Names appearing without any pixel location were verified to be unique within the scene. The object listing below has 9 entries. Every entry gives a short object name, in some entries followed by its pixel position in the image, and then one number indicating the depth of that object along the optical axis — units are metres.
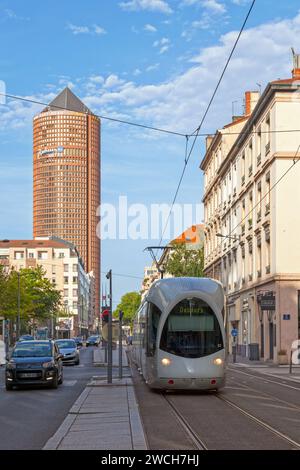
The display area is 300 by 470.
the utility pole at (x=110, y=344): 24.85
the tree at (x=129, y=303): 191.00
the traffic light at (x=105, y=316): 27.06
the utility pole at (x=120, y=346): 27.29
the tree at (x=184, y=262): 86.38
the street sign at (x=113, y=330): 26.38
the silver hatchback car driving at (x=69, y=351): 44.50
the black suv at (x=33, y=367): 23.66
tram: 20.55
